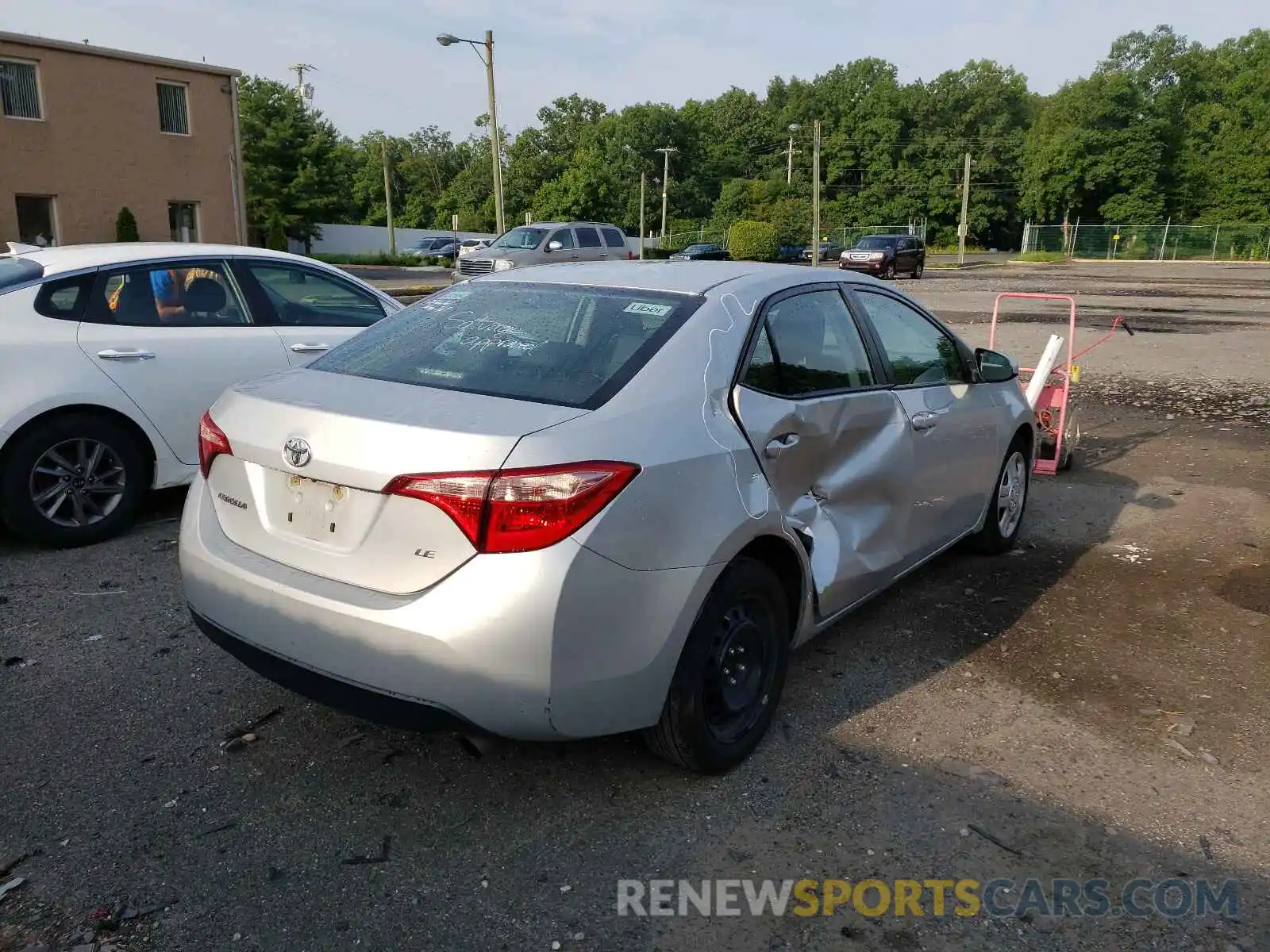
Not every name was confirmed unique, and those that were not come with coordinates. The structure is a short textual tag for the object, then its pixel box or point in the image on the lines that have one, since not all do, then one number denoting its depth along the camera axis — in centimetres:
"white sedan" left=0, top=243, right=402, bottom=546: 504
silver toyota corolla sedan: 259
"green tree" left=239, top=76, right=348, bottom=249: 4884
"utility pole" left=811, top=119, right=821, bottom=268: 4259
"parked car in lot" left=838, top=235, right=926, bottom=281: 3791
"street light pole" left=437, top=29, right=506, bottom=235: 2730
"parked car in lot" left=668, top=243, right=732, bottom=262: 4067
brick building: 2580
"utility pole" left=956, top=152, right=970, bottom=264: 6562
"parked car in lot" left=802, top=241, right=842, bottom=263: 5350
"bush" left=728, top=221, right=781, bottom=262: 5100
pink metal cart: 740
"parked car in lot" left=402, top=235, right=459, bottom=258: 4809
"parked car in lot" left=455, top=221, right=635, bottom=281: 2433
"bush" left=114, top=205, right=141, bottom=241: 2703
